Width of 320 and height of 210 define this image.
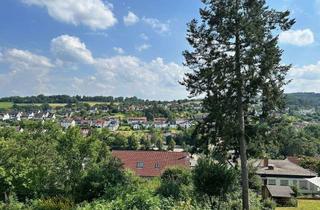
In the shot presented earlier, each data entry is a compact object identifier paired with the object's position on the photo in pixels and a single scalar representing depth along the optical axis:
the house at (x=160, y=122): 148.88
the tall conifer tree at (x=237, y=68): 19.03
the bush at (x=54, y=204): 13.70
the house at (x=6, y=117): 158.50
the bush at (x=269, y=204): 25.72
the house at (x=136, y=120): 145.52
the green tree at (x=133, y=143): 88.82
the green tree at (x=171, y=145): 91.45
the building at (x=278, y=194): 34.19
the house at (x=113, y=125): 133.20
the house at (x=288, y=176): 46.97
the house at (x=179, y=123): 139.44
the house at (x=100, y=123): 141.21
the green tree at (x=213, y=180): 17.31
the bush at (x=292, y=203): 33.72
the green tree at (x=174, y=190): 16.62
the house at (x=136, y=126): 133.62
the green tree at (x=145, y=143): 95.31
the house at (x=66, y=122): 146.12
